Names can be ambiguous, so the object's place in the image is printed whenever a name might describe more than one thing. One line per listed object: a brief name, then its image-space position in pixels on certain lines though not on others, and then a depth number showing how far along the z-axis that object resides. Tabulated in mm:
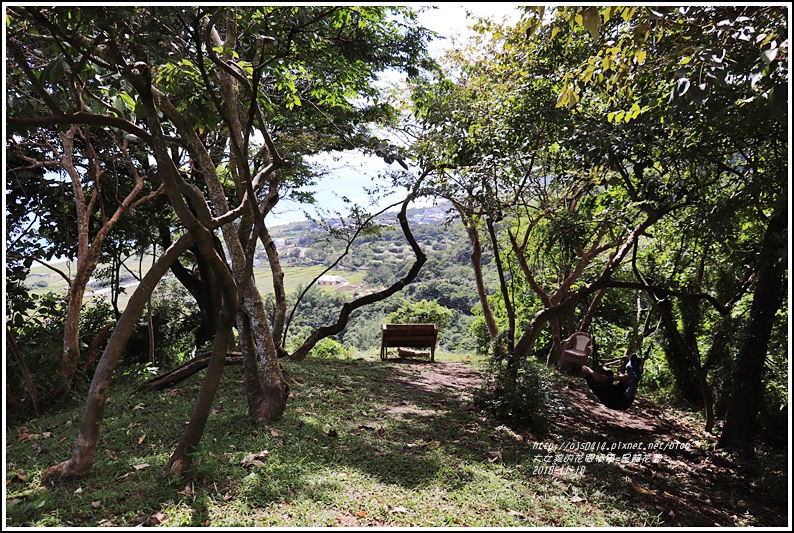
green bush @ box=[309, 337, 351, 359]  10977
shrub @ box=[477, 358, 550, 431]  5668
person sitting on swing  5797
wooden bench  10461
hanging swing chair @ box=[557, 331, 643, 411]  5789
